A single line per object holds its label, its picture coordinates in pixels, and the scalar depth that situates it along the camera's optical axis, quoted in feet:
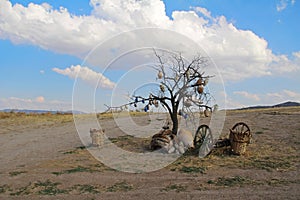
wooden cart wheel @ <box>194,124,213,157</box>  32.42
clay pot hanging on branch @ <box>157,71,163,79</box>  35.96
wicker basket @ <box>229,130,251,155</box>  31.71
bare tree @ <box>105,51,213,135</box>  35.70
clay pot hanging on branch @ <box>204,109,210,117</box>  35.85
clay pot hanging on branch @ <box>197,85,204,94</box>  34.76
